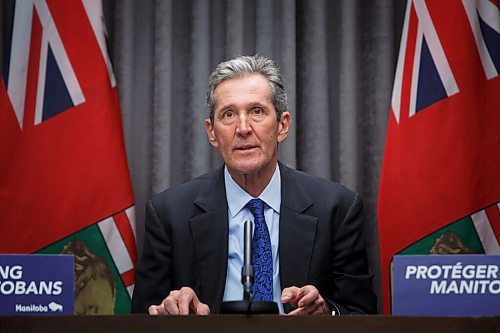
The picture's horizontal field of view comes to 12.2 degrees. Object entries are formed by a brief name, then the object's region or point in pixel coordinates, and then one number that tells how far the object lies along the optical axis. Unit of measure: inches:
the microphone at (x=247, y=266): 163.0
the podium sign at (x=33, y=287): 165.9
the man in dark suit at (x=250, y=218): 182.0
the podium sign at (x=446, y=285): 164.3
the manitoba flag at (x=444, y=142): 196.5
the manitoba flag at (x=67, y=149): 196.4
